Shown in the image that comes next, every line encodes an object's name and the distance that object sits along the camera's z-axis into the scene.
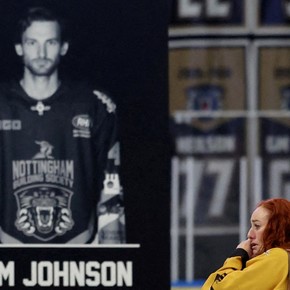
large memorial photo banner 16.89
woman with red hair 11.41
